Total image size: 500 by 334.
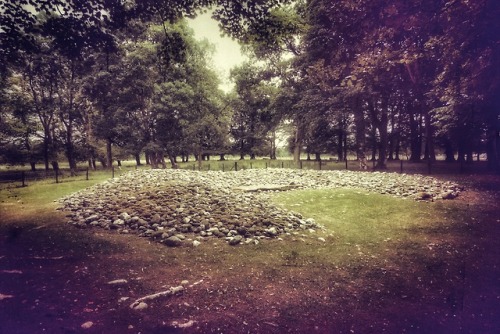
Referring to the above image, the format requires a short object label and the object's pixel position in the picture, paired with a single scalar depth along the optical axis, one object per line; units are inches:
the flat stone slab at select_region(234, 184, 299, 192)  536.3
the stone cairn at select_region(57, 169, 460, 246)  302.4
